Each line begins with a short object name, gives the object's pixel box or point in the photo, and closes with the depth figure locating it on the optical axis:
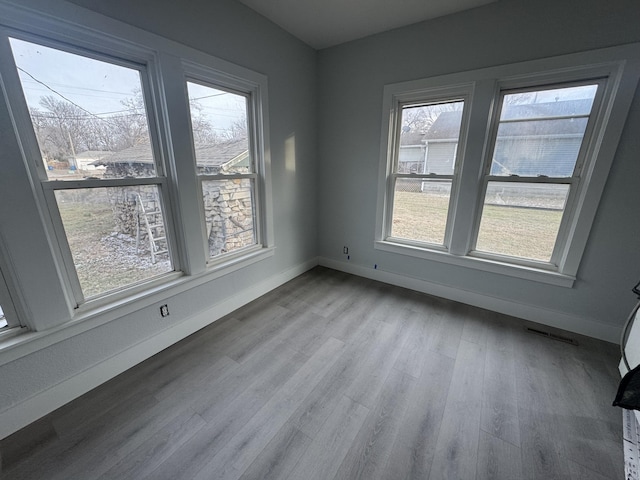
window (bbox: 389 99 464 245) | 2.57
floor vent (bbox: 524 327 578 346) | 2.15
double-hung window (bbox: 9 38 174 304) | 1.41
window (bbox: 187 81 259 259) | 2.13
